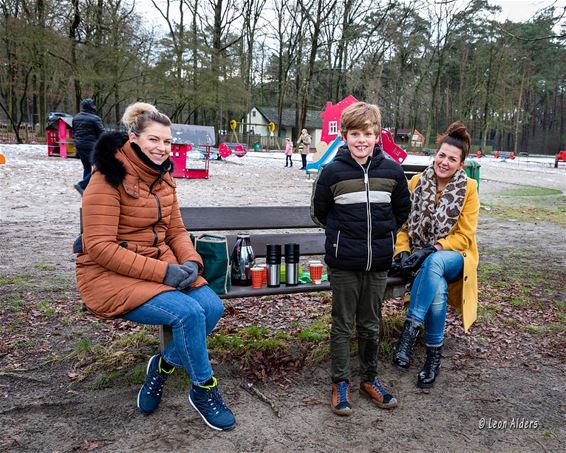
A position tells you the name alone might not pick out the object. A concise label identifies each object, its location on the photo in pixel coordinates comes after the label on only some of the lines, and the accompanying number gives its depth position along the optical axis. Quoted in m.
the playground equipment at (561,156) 30.58
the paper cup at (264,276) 3.35
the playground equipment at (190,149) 15.11
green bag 3.06
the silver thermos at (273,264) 3.29
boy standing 2.82
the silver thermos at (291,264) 3.35
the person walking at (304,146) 20.47
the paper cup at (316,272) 3.43
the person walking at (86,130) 9.39
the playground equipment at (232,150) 25.45
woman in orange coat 2.60
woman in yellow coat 3.23
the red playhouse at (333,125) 13.61
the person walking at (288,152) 22.45
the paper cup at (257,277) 3.28
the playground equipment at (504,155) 39.64
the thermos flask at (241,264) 3.38
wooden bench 3.43
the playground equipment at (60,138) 20.25
